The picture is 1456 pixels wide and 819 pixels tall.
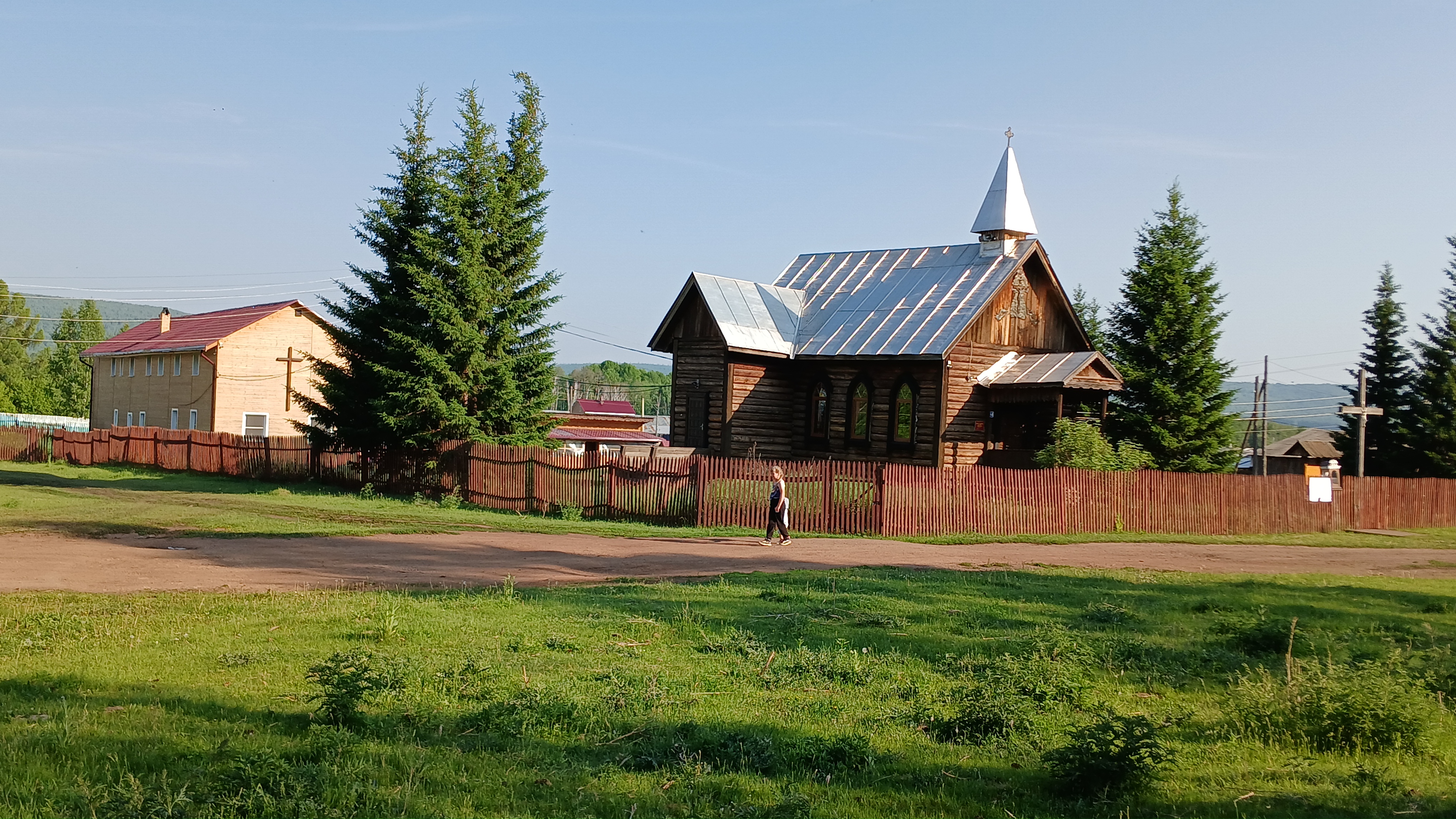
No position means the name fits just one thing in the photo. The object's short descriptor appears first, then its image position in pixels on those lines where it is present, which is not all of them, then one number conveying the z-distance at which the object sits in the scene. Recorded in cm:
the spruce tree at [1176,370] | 3922
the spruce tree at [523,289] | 3167
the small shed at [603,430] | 5697
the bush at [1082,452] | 2878
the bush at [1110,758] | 603
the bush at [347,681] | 691
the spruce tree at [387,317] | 3077
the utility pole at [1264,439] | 5062
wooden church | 3161
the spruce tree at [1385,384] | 4425
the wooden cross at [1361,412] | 3534
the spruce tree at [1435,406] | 4197
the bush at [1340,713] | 716
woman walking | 2248
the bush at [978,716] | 730
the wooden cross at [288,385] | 5225
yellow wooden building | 5350
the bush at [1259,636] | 1050
